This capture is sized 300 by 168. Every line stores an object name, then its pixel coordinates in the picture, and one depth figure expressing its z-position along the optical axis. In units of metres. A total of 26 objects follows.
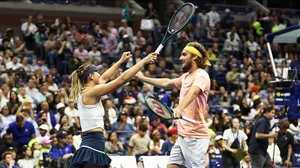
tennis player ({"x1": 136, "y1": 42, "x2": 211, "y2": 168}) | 9.23
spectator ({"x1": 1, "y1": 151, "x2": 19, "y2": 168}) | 14.22
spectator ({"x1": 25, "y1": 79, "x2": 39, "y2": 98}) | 18.74
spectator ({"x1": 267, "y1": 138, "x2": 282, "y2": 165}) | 17.47
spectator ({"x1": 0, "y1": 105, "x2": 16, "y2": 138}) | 16.73
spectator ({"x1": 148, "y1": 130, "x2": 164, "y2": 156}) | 17.05
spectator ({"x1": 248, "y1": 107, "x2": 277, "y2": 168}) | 15.71
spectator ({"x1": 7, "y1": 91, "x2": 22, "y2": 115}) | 17.22
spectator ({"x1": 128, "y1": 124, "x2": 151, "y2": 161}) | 16.91
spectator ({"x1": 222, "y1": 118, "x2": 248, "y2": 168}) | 16.58
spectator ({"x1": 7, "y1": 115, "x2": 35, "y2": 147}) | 16.39
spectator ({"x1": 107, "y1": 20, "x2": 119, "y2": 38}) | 24.06
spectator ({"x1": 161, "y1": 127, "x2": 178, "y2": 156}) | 16.67
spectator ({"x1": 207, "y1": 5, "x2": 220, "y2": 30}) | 27.89
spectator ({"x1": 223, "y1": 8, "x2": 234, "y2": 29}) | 28.72
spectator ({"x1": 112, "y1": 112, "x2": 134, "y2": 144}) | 18.25
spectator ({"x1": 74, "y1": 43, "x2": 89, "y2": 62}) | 21.92
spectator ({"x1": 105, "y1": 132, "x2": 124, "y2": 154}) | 17.05
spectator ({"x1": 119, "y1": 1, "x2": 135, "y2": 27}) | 26.06
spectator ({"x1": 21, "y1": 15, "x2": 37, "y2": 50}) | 22.31
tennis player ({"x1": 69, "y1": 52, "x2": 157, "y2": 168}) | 8.72
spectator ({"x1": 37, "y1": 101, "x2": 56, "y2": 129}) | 17.31
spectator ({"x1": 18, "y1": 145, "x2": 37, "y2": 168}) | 14.90
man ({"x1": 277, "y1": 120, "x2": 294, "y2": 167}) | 17.39
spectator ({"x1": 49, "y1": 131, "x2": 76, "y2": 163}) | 14.99
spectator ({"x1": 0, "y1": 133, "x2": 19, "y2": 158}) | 16.05
